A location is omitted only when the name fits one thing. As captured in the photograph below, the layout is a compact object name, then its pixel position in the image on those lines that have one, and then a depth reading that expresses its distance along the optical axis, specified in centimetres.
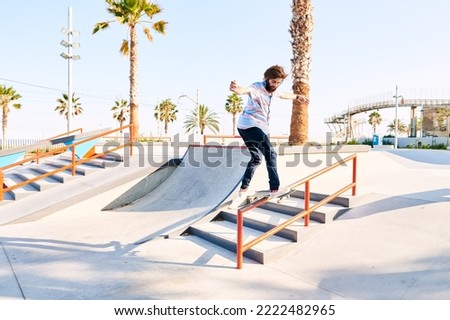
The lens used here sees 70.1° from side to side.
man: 455
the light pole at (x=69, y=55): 1517
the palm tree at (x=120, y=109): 6193
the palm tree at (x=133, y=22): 1748
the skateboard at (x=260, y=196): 484
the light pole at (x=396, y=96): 3781
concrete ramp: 700
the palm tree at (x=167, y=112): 7156
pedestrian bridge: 4867
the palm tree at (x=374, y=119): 8912
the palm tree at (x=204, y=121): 7081
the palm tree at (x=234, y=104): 6425
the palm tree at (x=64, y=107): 5564
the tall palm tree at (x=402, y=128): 10426
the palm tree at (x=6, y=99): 4481
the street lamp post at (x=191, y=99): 3300
